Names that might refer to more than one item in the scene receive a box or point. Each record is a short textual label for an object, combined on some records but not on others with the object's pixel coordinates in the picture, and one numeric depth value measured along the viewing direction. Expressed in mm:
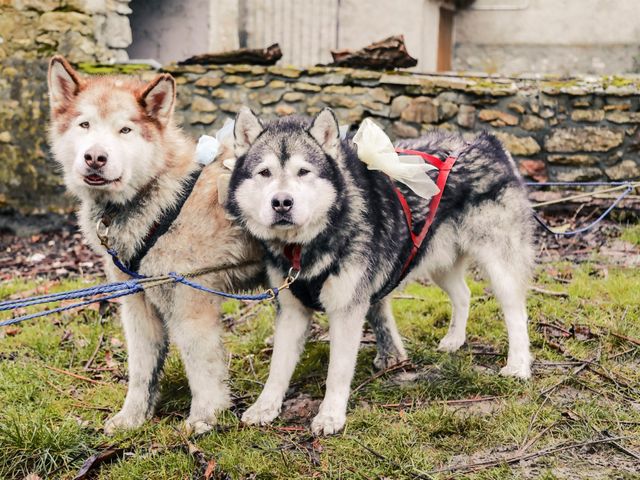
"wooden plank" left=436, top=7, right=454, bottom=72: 11367
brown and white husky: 3266
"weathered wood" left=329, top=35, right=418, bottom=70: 8055
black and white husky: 3326
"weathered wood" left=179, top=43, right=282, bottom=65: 8305
